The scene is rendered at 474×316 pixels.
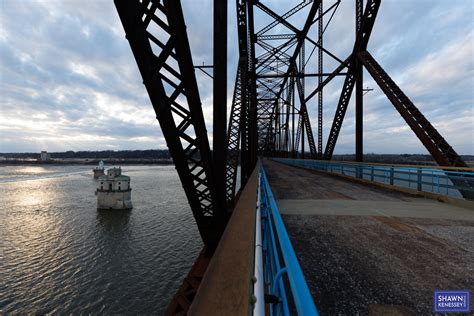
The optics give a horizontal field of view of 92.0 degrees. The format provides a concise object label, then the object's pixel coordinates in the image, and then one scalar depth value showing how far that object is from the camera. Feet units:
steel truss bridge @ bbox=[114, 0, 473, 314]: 10.30
